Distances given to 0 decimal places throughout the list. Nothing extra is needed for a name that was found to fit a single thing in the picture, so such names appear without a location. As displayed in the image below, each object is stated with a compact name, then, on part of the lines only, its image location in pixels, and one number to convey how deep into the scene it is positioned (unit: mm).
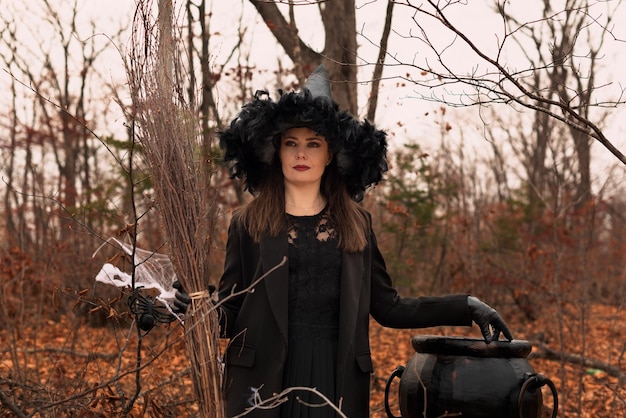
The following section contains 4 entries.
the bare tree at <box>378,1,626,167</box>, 2793
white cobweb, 3215
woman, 3121
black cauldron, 3010
